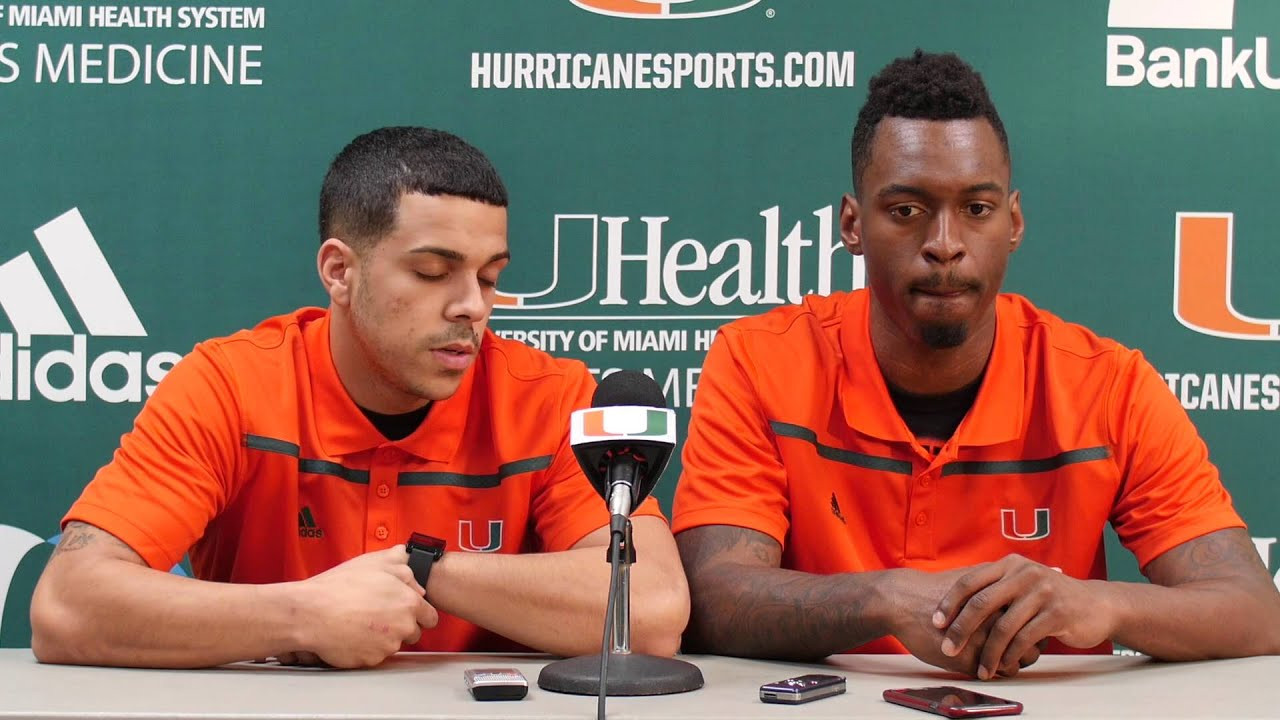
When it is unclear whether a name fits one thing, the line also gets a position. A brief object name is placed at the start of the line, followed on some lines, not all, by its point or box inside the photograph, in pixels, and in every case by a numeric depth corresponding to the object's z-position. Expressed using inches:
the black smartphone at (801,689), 107.5
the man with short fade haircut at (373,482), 113.6
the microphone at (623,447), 106.1
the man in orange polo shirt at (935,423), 122.8
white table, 106.4
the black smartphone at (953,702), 106.5
